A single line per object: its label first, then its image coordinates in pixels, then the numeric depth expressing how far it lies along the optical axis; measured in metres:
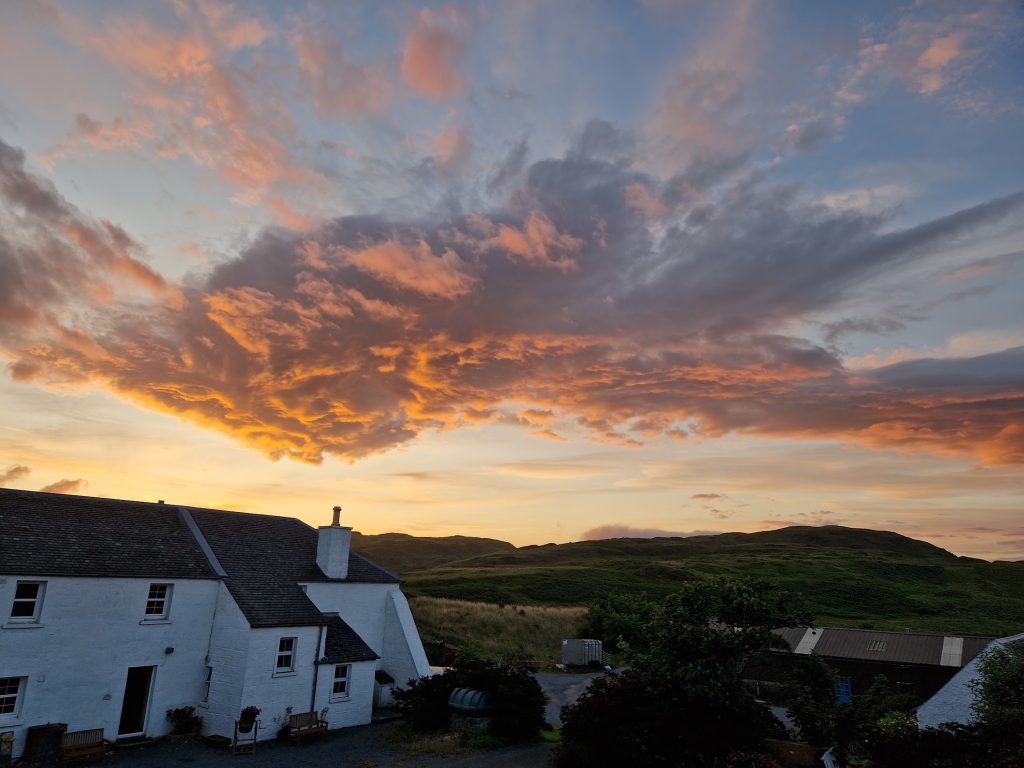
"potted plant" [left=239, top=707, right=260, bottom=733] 25.41
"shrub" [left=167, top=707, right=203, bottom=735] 26.27
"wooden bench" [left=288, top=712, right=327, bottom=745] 26.75
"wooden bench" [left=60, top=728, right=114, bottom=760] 22.78
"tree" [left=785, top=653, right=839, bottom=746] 23.81
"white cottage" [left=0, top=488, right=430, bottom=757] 23.52
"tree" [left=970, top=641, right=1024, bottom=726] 24.54
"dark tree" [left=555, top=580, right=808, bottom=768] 20.80
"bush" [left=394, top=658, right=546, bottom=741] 28.14
